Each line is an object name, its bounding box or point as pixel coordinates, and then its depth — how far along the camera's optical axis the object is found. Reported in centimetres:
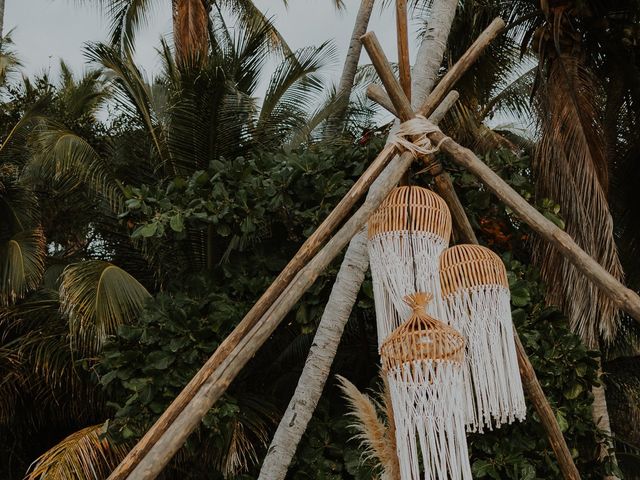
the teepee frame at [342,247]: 287
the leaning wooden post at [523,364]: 372
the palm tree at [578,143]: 573
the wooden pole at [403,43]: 383
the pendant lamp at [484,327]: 338
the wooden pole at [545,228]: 327
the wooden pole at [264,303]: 290
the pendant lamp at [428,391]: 320
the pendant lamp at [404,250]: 341
